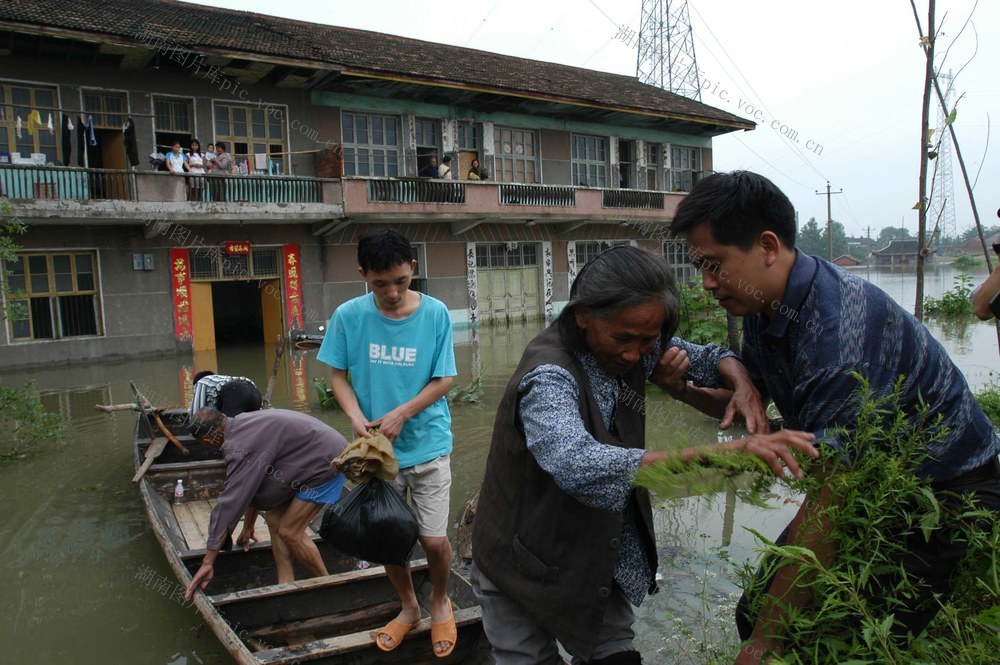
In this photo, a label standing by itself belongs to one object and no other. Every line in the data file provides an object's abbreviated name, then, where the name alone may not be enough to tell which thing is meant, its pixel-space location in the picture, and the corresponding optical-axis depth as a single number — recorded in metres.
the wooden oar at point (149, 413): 6.84
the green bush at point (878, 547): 1.58
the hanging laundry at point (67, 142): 13.58
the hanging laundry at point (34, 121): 13.23
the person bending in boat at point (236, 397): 5.14
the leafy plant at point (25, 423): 7.69
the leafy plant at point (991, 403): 6.64
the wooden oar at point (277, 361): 8.49
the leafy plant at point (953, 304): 18.48
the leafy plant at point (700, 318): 11.61
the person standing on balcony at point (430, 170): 18.17
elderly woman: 1.71
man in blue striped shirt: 1.64
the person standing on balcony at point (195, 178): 13.99
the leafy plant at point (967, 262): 50.03
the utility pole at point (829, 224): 33.91
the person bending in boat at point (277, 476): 3.81
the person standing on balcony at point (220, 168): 14.29
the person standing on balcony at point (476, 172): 19.09
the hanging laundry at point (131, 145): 14.02
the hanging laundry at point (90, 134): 13.88
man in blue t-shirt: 3.46
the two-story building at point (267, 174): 13.54
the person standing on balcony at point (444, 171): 18.44
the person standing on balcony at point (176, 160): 14.15
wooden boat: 3.40
